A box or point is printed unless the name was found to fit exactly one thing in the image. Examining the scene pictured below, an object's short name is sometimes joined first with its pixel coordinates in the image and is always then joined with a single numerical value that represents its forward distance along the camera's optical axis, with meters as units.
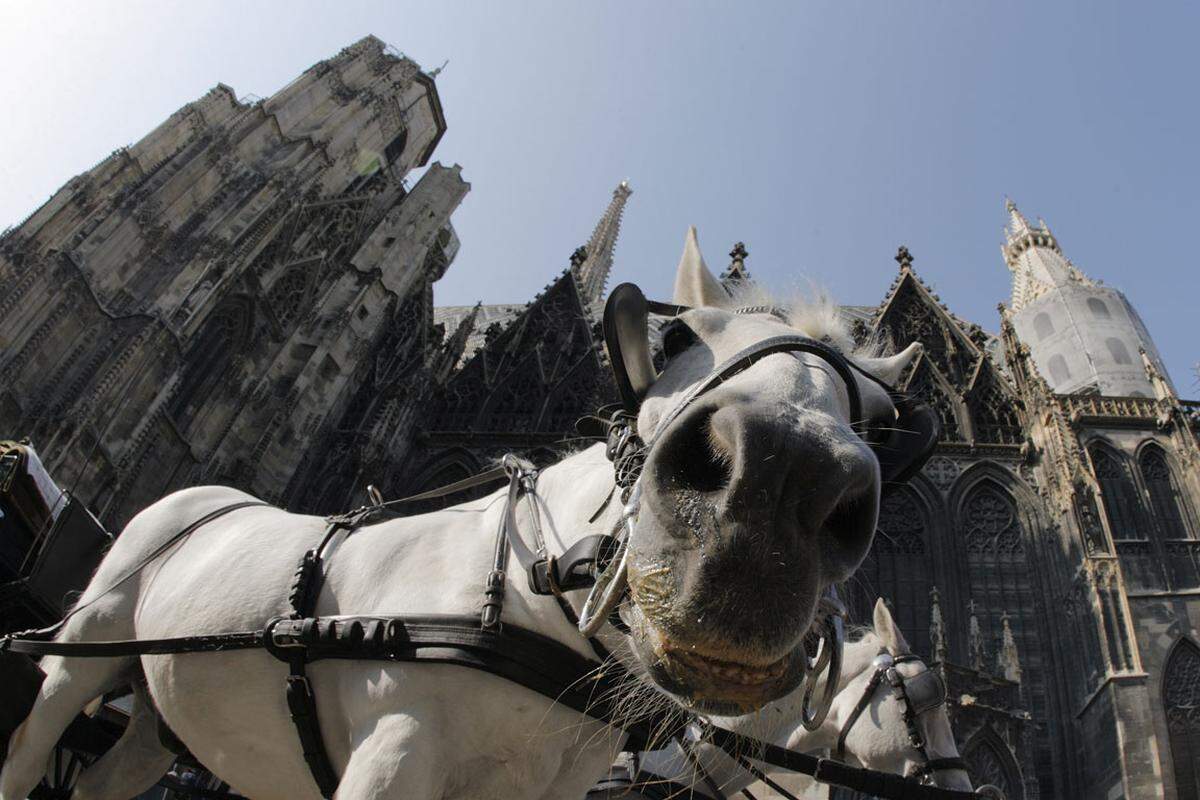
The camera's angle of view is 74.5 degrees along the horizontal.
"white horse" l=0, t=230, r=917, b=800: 1.35
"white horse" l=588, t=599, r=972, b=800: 4.20
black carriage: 2.52
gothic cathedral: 12.45
